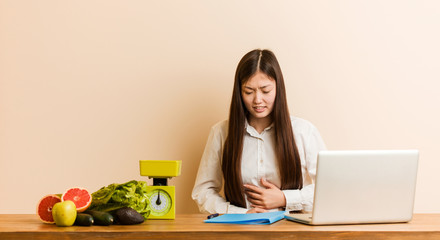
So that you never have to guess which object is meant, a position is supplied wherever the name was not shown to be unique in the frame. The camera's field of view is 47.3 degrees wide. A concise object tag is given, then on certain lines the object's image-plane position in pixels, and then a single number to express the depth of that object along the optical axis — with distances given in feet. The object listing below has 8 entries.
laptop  6.20
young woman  8.92
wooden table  5.84
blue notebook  6.50
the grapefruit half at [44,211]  6.48
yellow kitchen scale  7.10
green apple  6.18
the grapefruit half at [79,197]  6.55
